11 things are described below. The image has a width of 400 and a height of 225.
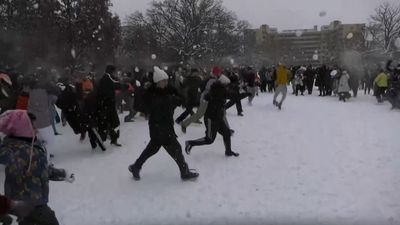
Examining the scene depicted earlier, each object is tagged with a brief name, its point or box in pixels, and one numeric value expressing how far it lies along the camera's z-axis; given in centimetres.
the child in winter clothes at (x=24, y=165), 490
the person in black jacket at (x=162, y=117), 836
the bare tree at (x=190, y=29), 5559
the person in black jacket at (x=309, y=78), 2609
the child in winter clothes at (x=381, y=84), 2000
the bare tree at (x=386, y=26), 5400
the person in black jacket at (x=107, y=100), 1078
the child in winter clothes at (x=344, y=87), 2175
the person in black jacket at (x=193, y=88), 1466
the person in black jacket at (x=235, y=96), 1419
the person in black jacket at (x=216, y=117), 995
